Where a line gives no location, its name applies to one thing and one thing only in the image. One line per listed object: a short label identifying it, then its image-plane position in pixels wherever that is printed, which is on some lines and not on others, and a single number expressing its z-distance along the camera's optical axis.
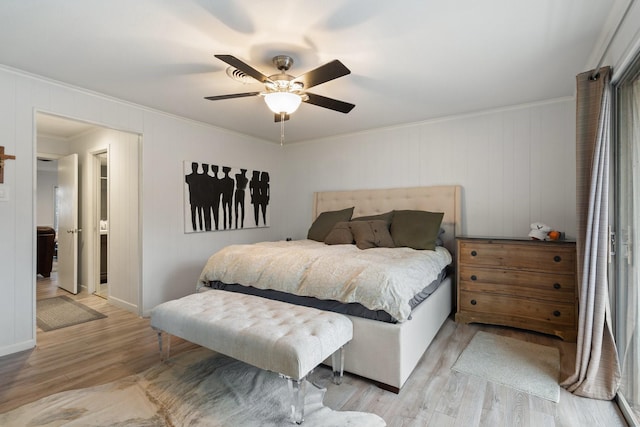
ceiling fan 2.03
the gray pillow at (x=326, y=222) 4.14
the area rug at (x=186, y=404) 1.77
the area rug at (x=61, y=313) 3.38
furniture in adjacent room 5.73
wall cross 2.61
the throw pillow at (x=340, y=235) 3.59
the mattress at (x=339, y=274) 2.11
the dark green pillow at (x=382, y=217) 3.85
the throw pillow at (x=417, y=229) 3.29
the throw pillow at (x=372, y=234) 3.38
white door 4.57
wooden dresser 2.88
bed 2.07
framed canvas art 3.99
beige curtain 1.96
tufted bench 1.72
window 1.80
